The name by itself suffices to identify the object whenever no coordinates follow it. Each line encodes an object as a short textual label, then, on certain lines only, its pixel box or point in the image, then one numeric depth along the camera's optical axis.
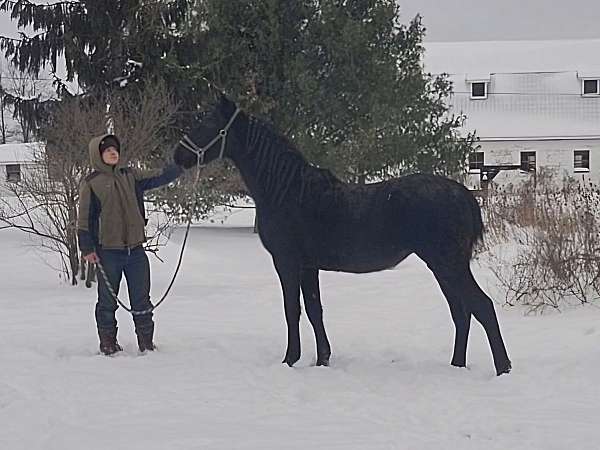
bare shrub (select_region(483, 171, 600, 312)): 8.87
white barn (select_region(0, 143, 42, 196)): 38.58
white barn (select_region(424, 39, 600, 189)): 36.31
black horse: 5.96
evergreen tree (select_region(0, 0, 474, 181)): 18.16
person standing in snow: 6.51
